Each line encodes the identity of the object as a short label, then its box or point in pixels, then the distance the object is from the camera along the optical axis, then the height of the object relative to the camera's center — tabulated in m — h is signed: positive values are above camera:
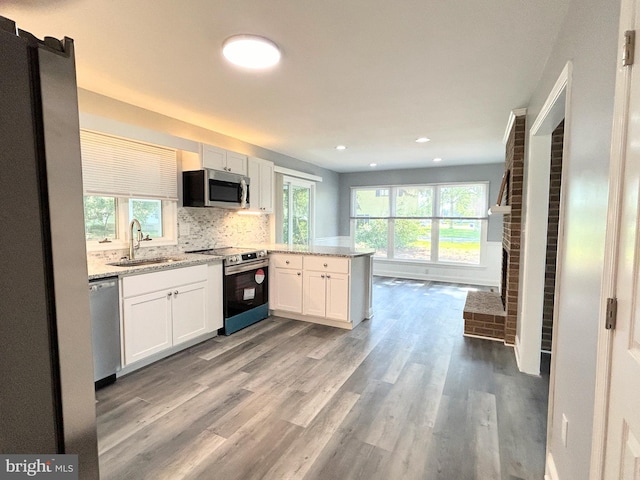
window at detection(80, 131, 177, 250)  2.80 +0.31
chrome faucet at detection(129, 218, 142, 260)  3.10 -0.15
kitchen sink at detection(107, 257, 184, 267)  3.01 -0.39
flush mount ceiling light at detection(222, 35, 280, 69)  1.95 +1.09
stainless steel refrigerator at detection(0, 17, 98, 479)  0.55 -0.07
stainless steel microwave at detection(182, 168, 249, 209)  3.54 +0.38
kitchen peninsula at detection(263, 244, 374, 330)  3.74 -0.77
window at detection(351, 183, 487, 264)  6.47 +0.01
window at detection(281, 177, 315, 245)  5.71 +0.21
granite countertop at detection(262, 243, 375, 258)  3.76 -0.37
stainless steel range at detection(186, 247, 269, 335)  3.51 -0.76
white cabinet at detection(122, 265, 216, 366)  2.59 -0.79
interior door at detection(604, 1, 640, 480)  0.86 -0.32
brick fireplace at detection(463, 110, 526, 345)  3.13 -0.40
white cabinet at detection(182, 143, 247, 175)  3.57 +0.72
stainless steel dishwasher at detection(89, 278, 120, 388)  2.31 -0.80
